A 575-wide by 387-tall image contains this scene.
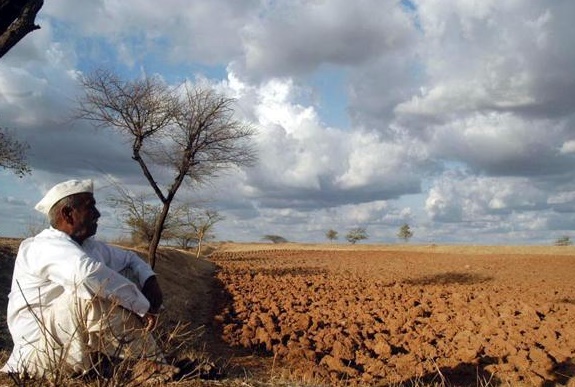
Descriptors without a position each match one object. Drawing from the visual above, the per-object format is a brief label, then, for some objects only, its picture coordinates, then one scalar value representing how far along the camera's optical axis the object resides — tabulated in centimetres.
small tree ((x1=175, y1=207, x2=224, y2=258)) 3165
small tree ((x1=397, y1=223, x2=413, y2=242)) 10038
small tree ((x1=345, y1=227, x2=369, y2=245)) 10150
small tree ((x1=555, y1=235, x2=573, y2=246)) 8531
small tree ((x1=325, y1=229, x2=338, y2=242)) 10762
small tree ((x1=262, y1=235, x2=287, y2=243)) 9319
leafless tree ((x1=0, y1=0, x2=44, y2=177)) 592
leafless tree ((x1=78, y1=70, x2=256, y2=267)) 1454
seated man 339
